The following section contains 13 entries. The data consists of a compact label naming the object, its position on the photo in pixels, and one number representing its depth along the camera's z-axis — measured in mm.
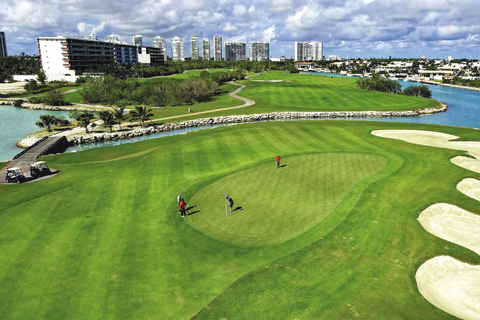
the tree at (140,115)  63594
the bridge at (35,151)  35250
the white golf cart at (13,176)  30578
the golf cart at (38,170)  32375
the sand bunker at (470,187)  25812
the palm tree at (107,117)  60312
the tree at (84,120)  58719
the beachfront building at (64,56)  163550
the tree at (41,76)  141000
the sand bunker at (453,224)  19234
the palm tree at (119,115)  63812
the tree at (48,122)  61188
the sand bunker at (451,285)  13641
